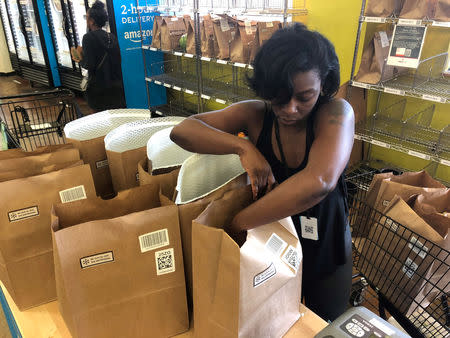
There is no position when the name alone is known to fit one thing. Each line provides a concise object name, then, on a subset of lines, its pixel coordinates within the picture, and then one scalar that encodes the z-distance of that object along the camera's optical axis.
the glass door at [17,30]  7.72
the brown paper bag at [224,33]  3.64
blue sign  4.58
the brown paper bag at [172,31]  4.33
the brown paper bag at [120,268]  0.75
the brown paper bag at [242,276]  0.70
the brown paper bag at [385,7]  2.57
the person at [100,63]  3.27
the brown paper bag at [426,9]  2.35
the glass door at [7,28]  8.06
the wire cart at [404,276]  1.24
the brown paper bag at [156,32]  4.50
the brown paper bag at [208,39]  3.82
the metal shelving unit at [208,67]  3.49
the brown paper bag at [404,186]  1.56
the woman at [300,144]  0.82
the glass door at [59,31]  6.43
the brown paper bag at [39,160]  1.07
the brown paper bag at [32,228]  0.88
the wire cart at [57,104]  2.05
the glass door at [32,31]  7.16
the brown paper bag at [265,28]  3.25
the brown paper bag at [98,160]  1.24
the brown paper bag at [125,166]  1.15
